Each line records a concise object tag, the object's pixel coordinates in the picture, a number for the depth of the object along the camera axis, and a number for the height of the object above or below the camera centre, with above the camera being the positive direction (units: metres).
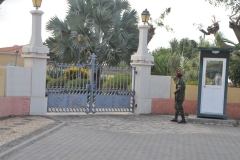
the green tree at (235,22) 22.48 +3.09
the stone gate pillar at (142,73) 16.80 +0.25
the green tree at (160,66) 25.47 +0.79
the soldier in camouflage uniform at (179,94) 14.76 -0.44
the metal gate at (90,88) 15.34 -0.39
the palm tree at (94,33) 24.92 +2.51
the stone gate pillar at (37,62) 14.64 +0.41
